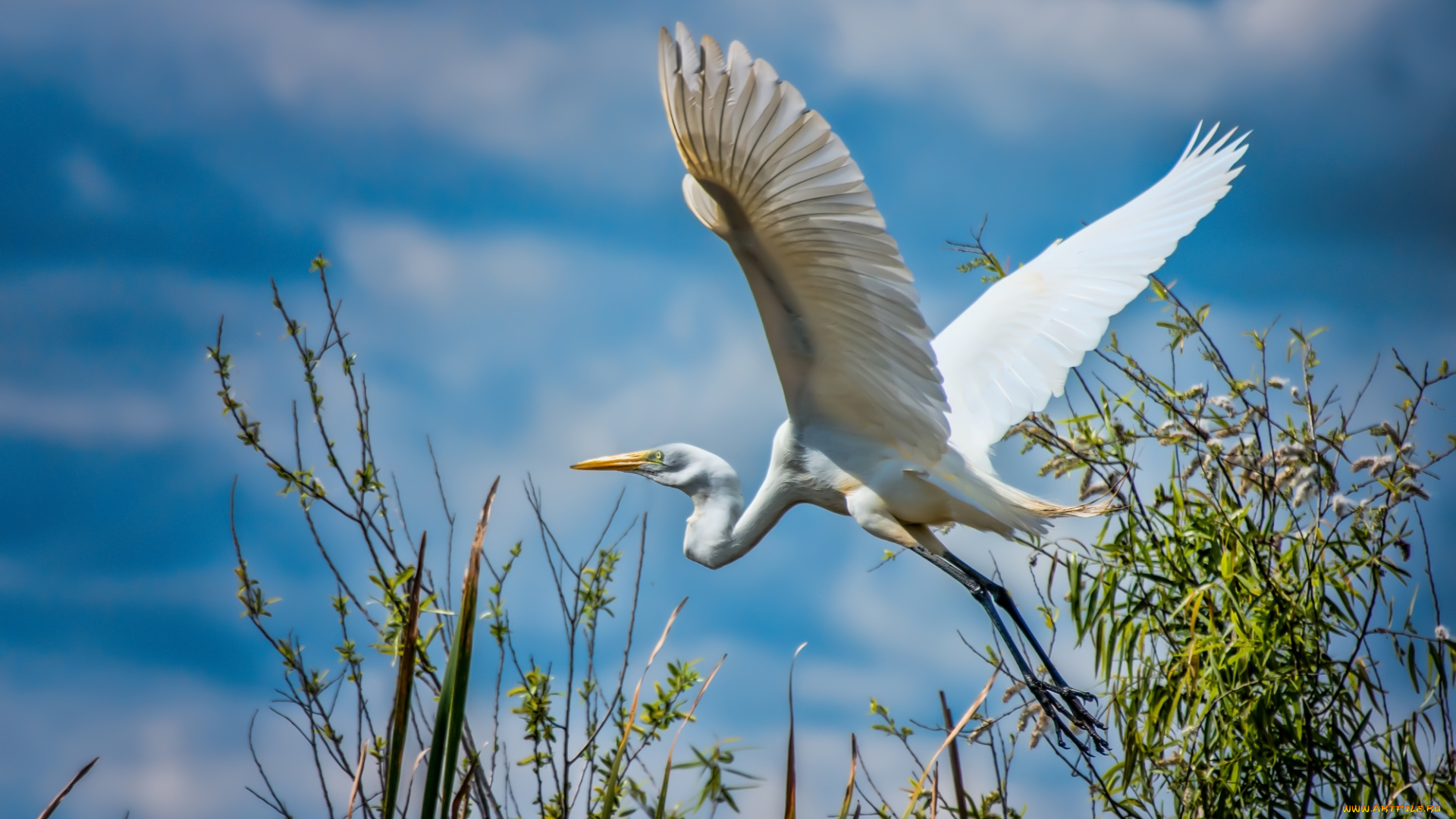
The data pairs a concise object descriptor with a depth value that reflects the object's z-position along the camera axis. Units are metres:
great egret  22.16
